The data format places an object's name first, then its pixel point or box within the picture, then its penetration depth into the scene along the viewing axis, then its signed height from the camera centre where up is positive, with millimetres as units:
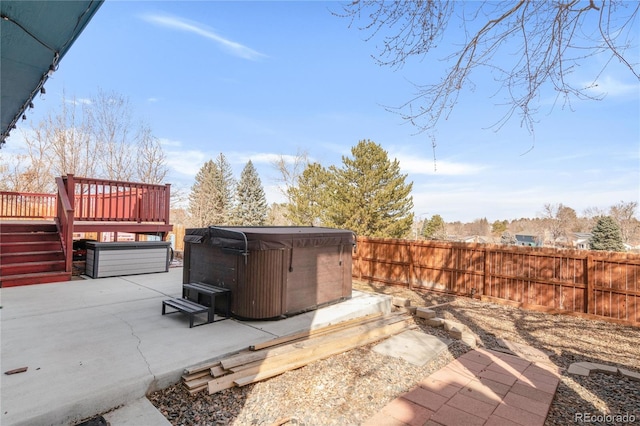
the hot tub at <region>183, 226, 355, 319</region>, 4078 -716
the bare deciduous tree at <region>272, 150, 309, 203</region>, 26500 +4267
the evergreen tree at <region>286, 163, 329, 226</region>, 24109 +1885
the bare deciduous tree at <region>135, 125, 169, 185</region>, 18328 +3433
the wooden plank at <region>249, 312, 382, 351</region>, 3412 -1451
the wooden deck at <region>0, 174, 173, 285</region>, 6309 -21
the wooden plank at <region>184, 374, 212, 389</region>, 2663 -1458
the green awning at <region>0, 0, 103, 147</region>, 2426 +1643
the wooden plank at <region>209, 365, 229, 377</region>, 2815 -1425
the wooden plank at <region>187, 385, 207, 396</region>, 2635 -1496
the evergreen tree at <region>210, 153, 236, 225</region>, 29984 +2454
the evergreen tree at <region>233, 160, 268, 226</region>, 29797 +1777
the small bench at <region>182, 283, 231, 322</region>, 4040 -1024
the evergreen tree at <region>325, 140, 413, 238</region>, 20000 +1683
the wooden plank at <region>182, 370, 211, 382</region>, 2725 -1433
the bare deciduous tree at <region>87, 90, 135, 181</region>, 16906 +4557
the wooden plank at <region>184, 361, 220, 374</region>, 2781 -1397
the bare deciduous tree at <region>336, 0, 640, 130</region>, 2383 +1572
